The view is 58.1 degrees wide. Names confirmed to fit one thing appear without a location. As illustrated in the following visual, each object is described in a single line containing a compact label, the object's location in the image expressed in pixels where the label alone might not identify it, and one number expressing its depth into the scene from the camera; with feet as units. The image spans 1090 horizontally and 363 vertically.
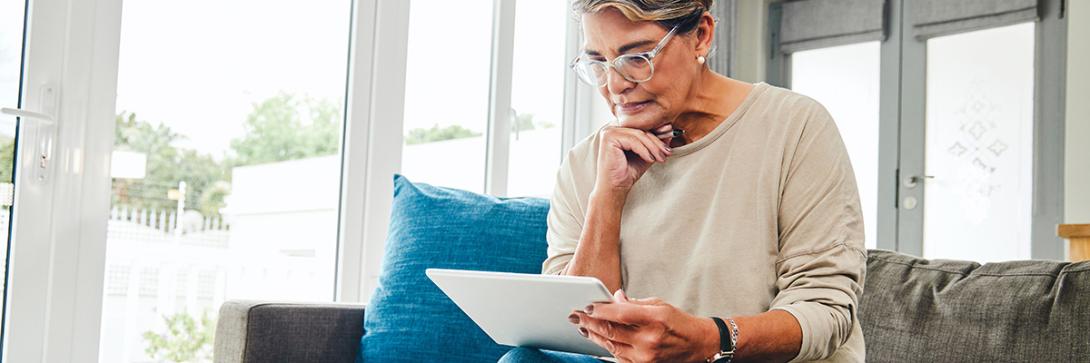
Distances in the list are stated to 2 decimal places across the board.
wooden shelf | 7.33
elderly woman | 4.31
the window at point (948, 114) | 13.03
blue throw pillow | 6.36
